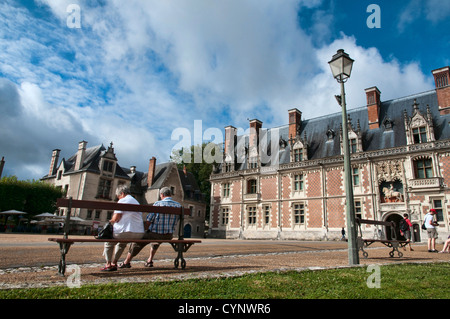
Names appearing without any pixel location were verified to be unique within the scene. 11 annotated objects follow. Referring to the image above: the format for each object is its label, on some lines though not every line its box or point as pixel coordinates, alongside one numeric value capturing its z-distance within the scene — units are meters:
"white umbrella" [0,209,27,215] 26.99
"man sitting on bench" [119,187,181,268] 5.27
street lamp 6.65
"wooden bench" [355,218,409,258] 8.24
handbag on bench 4.73
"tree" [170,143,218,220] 46.94
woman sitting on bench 4.76
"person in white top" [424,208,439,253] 10.93
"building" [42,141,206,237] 34.94
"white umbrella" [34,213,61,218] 28.16
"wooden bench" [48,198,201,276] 4.21
